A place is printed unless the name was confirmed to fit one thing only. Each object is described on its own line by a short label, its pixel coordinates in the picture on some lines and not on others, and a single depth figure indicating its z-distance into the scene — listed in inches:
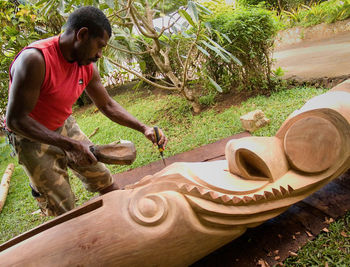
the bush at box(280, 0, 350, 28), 246.8
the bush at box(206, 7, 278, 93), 147.2
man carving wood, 54.8
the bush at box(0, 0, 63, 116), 188.7
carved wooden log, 44.4
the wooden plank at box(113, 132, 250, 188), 113.9
